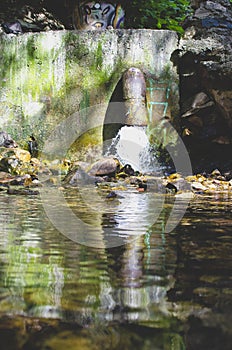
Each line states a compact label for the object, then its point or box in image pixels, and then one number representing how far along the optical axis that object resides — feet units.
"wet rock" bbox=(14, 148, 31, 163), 19.31
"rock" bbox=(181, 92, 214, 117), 19.20
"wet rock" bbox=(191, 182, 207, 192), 12.22
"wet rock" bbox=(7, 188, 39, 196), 9.90
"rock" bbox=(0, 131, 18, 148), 20.85
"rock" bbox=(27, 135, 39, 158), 21.91
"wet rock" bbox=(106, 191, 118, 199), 9.77
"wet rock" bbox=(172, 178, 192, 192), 11.66
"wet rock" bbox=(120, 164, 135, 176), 17.94
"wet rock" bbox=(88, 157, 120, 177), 17.20
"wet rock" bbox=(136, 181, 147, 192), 12.30
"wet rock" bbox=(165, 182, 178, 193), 11.49
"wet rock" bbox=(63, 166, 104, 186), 14.00
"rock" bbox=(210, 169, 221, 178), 17.36
